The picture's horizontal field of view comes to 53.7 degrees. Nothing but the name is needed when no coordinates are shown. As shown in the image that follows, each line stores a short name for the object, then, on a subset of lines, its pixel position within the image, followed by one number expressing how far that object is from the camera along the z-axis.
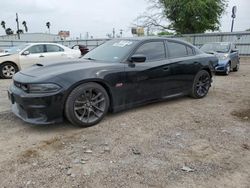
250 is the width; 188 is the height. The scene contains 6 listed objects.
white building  45.90
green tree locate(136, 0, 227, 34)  23.80
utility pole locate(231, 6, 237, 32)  24.39
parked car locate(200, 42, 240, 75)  10.26
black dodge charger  3.75
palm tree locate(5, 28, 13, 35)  67.06
